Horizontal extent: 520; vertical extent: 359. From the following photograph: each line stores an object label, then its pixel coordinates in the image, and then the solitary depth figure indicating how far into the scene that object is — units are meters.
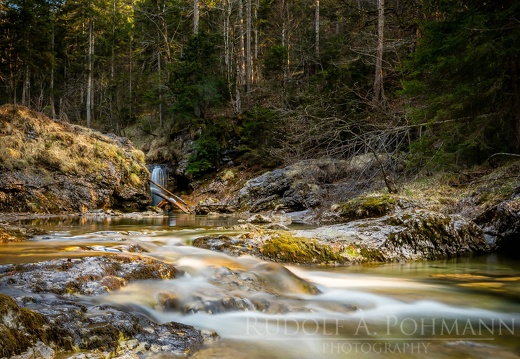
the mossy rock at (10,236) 6.21
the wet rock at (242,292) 3.66
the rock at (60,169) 13.73
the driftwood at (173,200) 17.02
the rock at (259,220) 10.90
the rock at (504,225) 6.57
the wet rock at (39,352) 2.17
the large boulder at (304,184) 11.72
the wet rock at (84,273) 3.41
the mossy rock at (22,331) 2.10
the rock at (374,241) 6.07
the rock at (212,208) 15.96
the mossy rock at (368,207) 8.34
